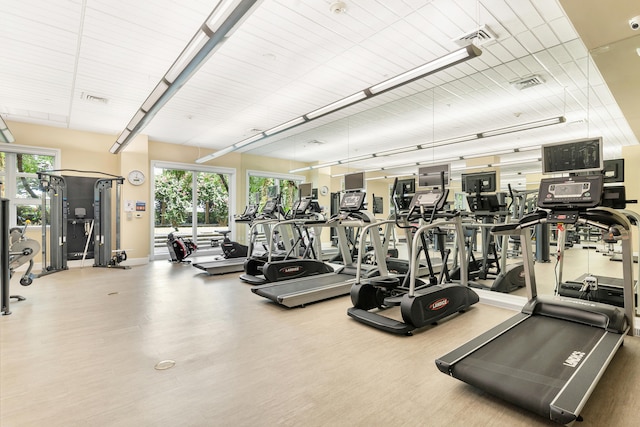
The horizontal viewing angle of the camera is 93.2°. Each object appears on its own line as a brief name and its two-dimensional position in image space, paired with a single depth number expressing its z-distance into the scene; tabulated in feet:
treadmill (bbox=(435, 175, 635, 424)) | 6.02
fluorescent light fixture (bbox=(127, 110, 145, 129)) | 16.59
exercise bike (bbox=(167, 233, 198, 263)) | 25.82
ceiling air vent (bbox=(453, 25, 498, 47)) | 11.85
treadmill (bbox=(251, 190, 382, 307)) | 13.38
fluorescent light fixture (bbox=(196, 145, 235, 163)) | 24.62
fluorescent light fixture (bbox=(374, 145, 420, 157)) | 26.75
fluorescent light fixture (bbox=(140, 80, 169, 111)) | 13.28
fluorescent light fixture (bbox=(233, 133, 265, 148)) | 20.84
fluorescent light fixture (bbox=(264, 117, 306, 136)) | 17.70
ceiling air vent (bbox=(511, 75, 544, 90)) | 16.15
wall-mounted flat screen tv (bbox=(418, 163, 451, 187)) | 12.70
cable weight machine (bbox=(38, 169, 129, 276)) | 21.86
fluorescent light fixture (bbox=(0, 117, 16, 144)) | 18.47
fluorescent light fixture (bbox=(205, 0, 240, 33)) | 8.24
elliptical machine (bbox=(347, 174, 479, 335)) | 10.21
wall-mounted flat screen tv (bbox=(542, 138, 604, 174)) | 9.06
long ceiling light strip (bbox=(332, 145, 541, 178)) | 21.02
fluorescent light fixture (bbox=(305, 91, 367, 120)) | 14.40
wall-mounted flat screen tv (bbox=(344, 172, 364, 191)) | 16.75
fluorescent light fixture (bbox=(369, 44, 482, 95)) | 10.29
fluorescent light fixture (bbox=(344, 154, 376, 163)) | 28.25
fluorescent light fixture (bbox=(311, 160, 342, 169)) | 28.96
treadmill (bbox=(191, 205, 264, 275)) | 20.54
